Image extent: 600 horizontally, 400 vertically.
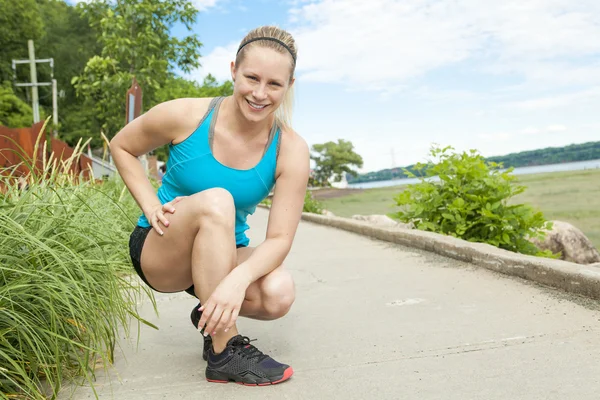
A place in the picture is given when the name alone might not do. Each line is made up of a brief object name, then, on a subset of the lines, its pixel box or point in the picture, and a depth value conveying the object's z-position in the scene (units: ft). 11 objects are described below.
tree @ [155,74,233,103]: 117.91
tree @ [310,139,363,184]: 249.75
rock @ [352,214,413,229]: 35.50
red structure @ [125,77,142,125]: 21.07
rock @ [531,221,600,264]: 22.72
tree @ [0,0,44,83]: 95.66
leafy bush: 18.20
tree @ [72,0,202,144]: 46.24
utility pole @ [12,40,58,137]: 72.54
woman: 7.76
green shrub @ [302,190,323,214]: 43.47
